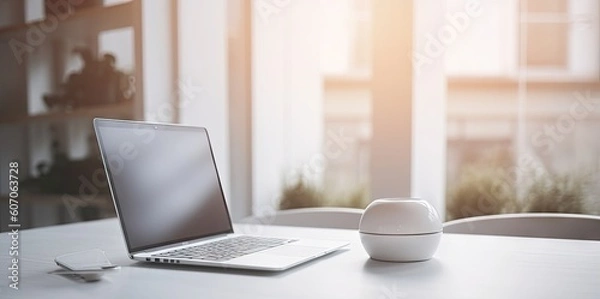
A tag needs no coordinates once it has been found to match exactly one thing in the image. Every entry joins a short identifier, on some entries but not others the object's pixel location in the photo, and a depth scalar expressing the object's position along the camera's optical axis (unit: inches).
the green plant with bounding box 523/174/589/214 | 95.7
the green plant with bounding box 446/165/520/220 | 101.3
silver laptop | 38.2
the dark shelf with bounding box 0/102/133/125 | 114.0
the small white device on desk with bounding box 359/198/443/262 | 37.9
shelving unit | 113.0
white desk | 29.9
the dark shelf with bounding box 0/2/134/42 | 115.2
